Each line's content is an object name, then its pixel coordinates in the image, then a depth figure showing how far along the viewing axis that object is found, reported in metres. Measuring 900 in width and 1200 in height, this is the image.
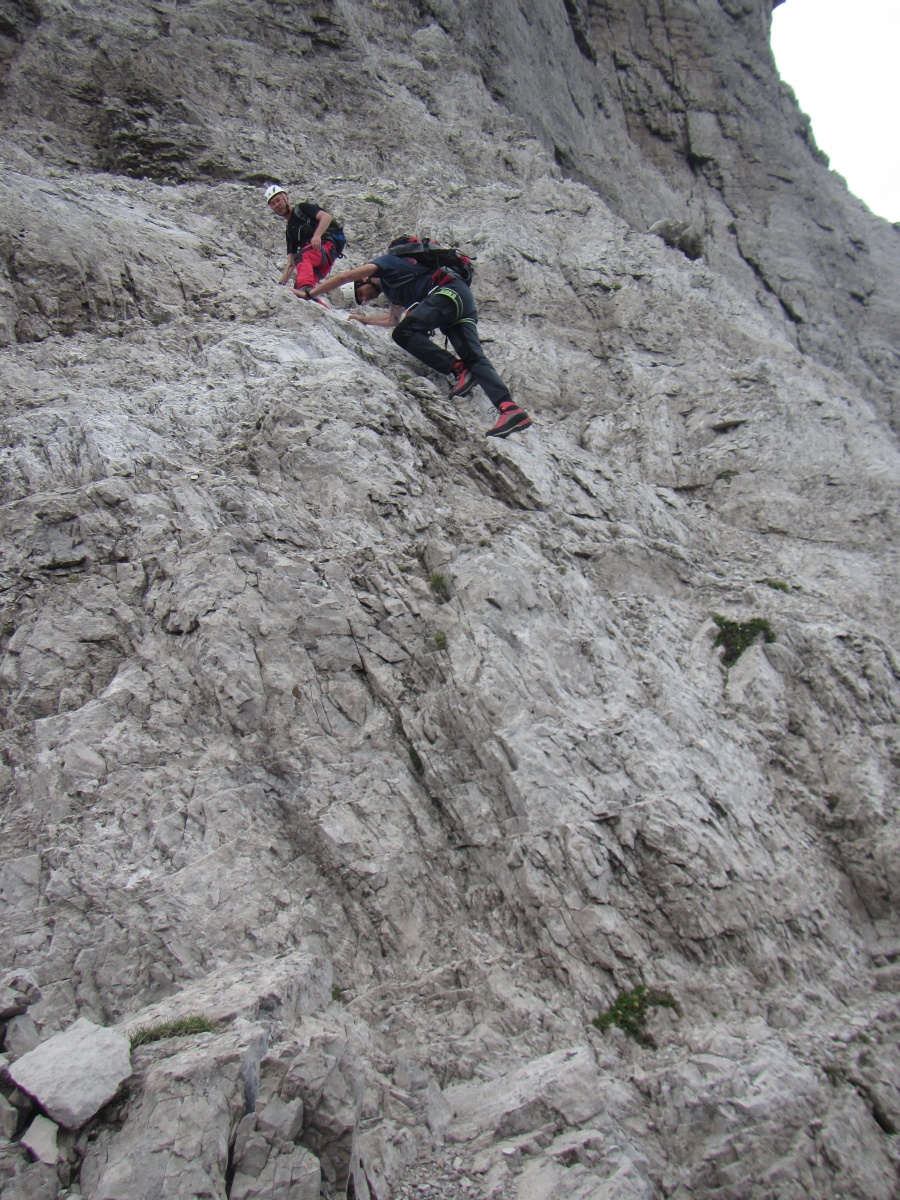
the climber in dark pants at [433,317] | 9.77
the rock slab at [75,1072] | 3.85
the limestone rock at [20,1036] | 4.34
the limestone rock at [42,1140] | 3.71
